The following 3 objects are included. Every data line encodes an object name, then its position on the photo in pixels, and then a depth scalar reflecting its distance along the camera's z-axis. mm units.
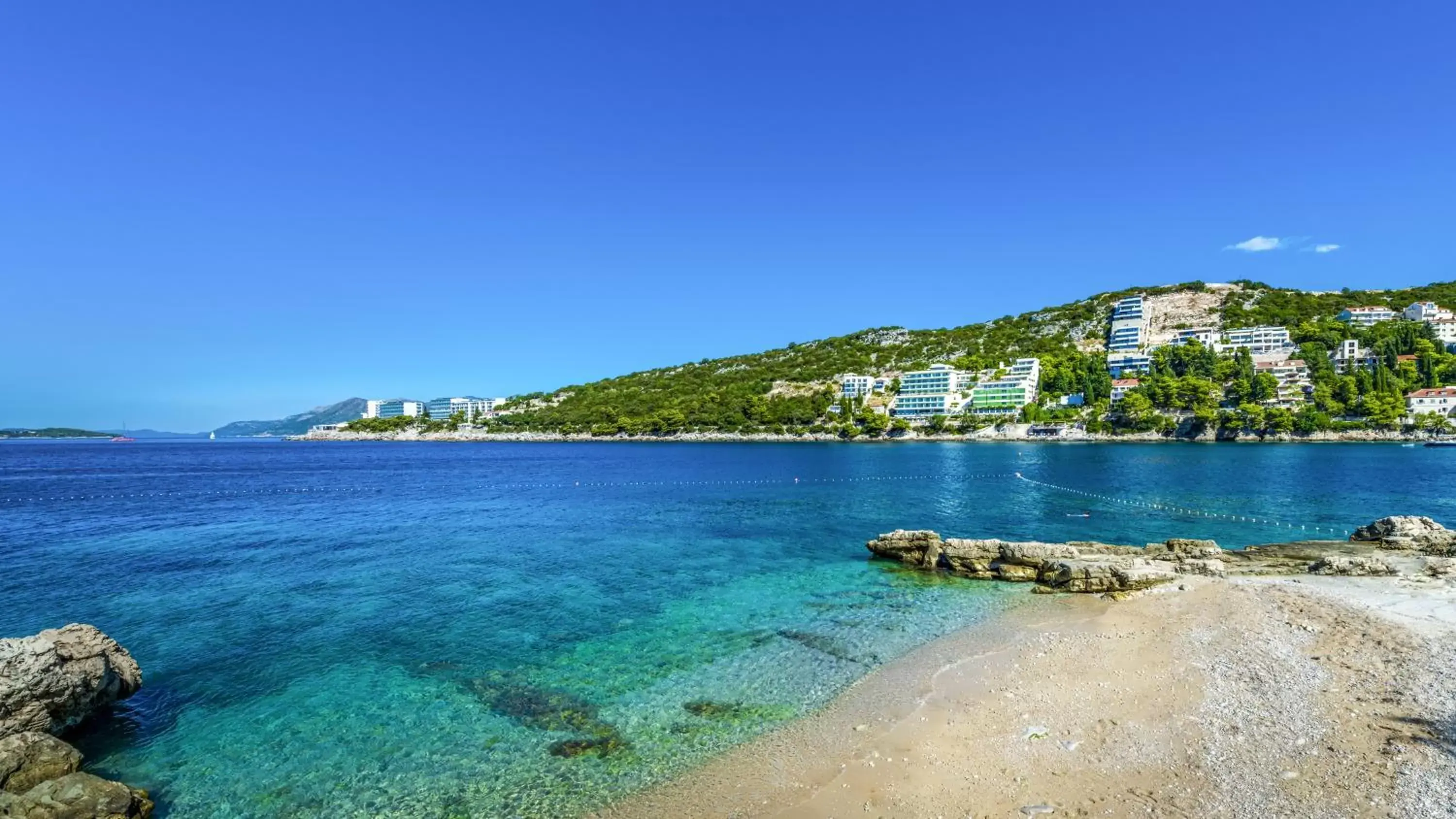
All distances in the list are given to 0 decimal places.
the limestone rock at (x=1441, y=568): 20609
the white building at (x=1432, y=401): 114812
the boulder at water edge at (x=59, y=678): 11211
